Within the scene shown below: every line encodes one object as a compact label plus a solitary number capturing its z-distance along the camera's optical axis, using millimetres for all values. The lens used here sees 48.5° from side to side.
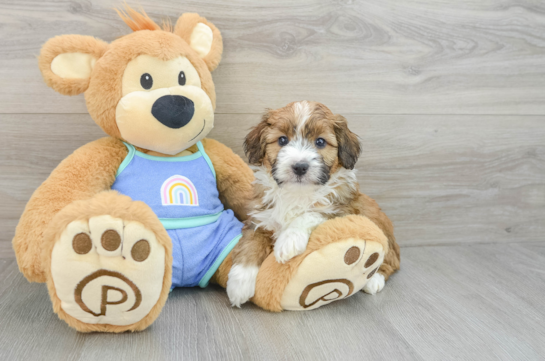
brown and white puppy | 645
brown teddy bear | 569
